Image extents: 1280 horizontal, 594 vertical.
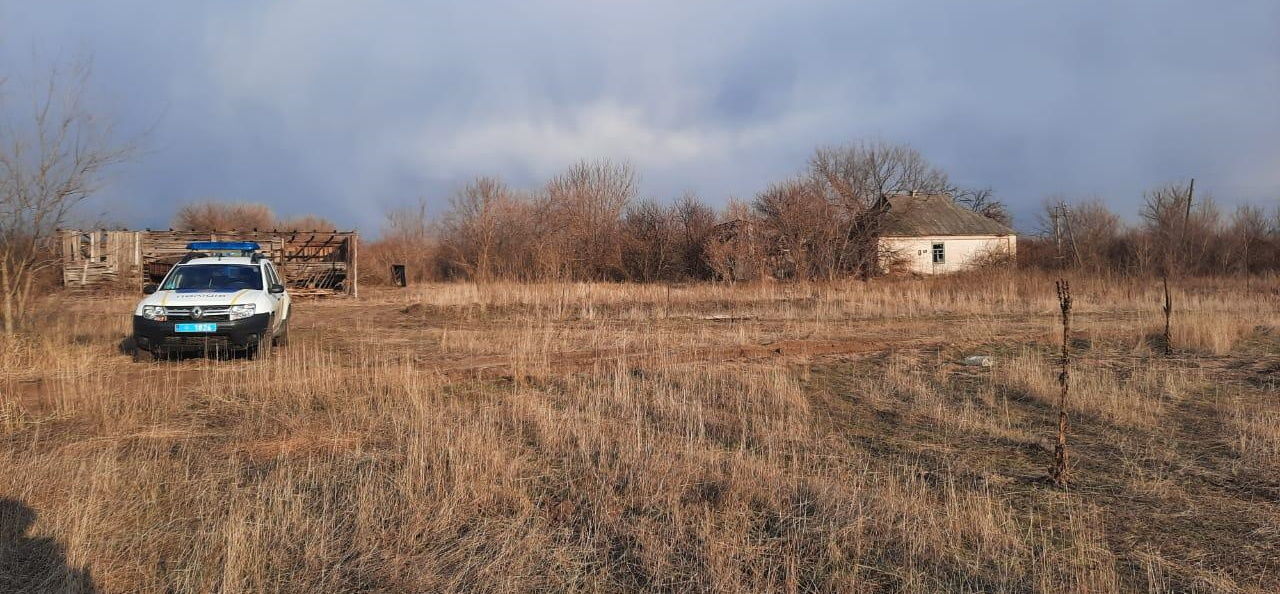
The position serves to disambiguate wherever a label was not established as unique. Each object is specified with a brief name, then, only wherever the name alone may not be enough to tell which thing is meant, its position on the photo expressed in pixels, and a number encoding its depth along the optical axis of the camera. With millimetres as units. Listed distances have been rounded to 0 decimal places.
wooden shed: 28094
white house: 41312
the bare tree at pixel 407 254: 38312
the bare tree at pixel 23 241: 10023
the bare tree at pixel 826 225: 31484
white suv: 10258
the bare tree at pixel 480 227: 37594
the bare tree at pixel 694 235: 35156
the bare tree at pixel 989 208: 59219
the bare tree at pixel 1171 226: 33250
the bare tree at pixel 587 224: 37156
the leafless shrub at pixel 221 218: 44406
